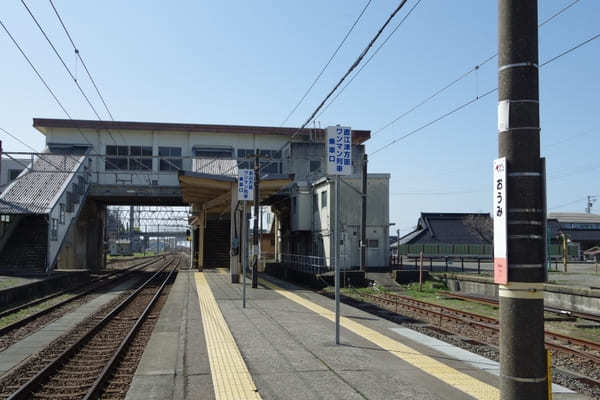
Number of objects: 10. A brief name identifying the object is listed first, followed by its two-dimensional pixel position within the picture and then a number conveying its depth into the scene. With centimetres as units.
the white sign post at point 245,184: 1661
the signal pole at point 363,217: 2775
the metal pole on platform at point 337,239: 923
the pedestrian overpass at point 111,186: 2938
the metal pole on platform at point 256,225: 2148
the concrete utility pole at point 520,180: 367
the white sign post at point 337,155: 940
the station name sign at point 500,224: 374
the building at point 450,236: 5616
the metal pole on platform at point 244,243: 1559
